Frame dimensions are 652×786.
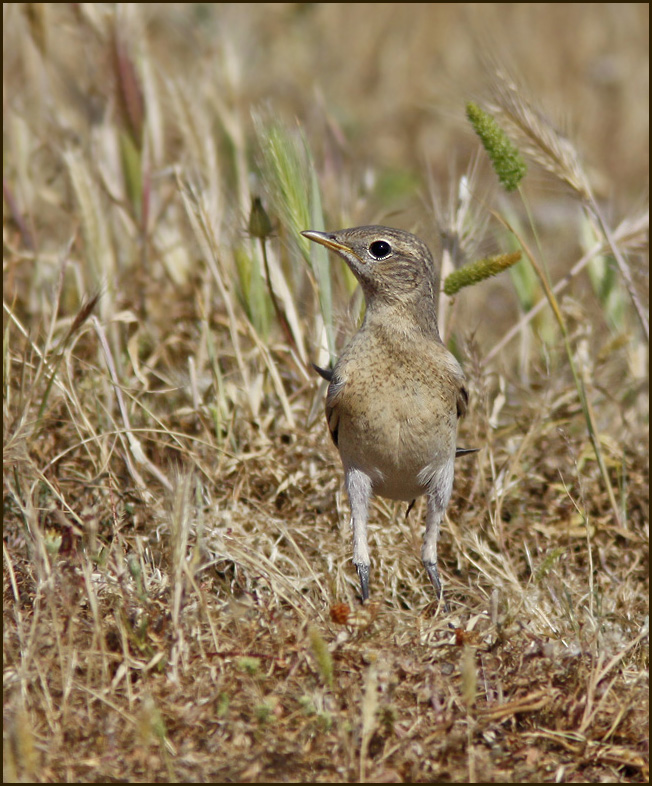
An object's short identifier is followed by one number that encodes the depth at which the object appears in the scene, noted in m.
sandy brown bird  7.80
